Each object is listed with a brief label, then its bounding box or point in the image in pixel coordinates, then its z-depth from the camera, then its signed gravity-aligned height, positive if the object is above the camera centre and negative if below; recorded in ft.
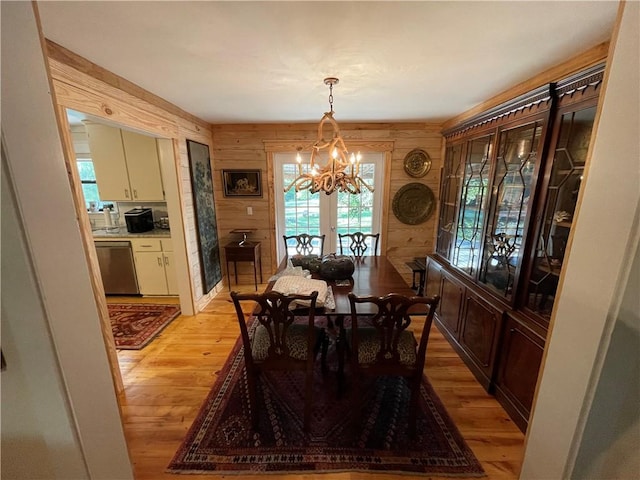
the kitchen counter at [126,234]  10.79 -1.99
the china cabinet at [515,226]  4.83 -0.90
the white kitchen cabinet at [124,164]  10.16 +0.95
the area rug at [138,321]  8.50 -5.02
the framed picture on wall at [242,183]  11.76 +0.21
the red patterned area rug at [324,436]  4.76 -5.13
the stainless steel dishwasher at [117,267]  10.92 -3.48
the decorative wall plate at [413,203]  11.64 -0.71
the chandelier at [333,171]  6.26 +0.42
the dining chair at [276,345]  4.67 -3.26
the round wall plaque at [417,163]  11.34 +1.10
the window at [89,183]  12.61 +0.22
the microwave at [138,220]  11.07 -1.45
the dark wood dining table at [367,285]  5.53 -2.57
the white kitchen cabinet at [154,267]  10.94 -3.49
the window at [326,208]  11.92 -0.98
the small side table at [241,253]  11.64 -2.98
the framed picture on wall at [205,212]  9.96 -1.03
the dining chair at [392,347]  4.44 -3.22
